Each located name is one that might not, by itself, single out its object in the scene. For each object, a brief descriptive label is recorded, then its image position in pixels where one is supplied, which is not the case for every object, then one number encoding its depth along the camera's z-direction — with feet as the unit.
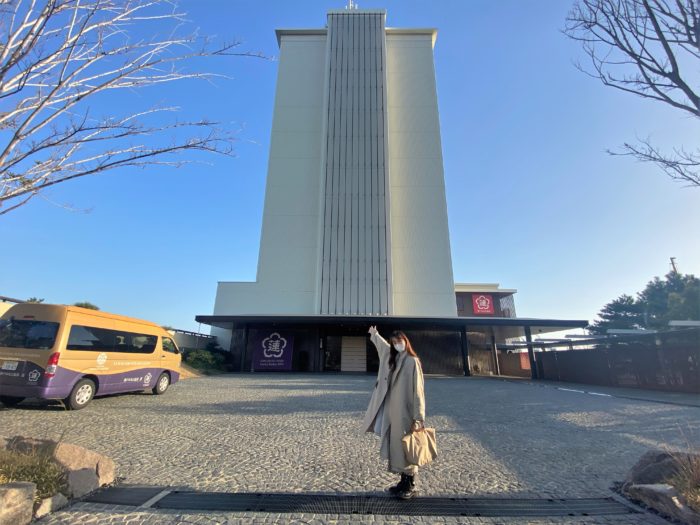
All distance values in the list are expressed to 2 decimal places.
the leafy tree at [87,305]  71.77
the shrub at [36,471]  10.63
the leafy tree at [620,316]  145.28
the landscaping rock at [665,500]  9.68
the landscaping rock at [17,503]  8.95
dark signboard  70.91
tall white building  78.43
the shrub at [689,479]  10.15
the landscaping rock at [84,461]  11.76
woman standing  11.23
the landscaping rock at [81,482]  11.14
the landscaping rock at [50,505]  9.86
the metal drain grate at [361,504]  10.46
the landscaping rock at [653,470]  11.87
